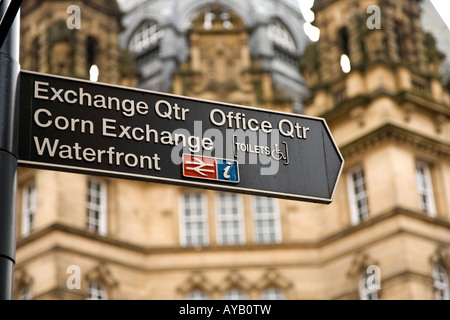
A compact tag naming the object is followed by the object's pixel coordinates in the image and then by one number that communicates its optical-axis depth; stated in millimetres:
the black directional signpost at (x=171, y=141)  4727
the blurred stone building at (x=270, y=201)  29516
